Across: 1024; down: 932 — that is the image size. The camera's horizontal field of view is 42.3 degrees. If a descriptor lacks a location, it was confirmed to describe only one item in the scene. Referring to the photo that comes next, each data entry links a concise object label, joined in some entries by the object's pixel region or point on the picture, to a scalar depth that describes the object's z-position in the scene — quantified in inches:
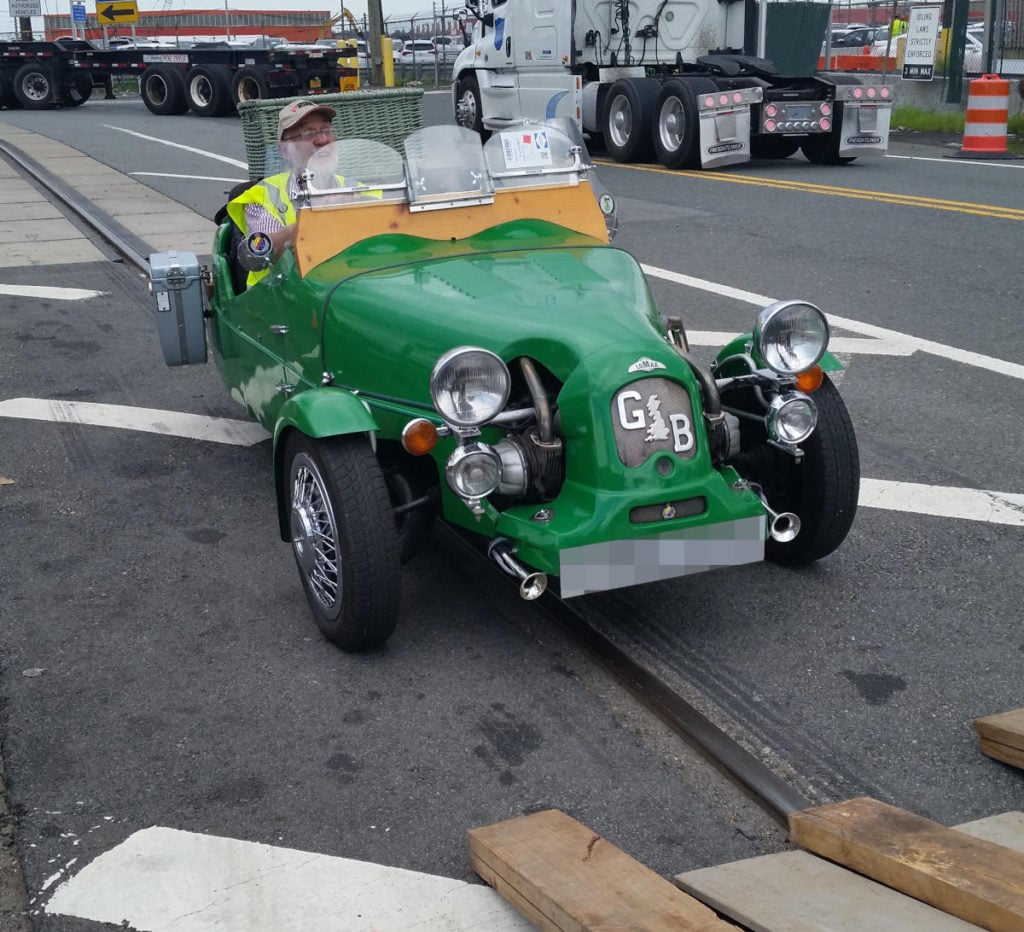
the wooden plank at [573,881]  101.9
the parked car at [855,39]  1474.9
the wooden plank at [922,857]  96.0
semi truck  625.0
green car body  151.2
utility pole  1117.9
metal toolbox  238.8
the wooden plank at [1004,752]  133.2
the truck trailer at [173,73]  1102.4
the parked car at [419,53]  1636.6
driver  211.8
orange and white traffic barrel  674.8
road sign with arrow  1678.2
